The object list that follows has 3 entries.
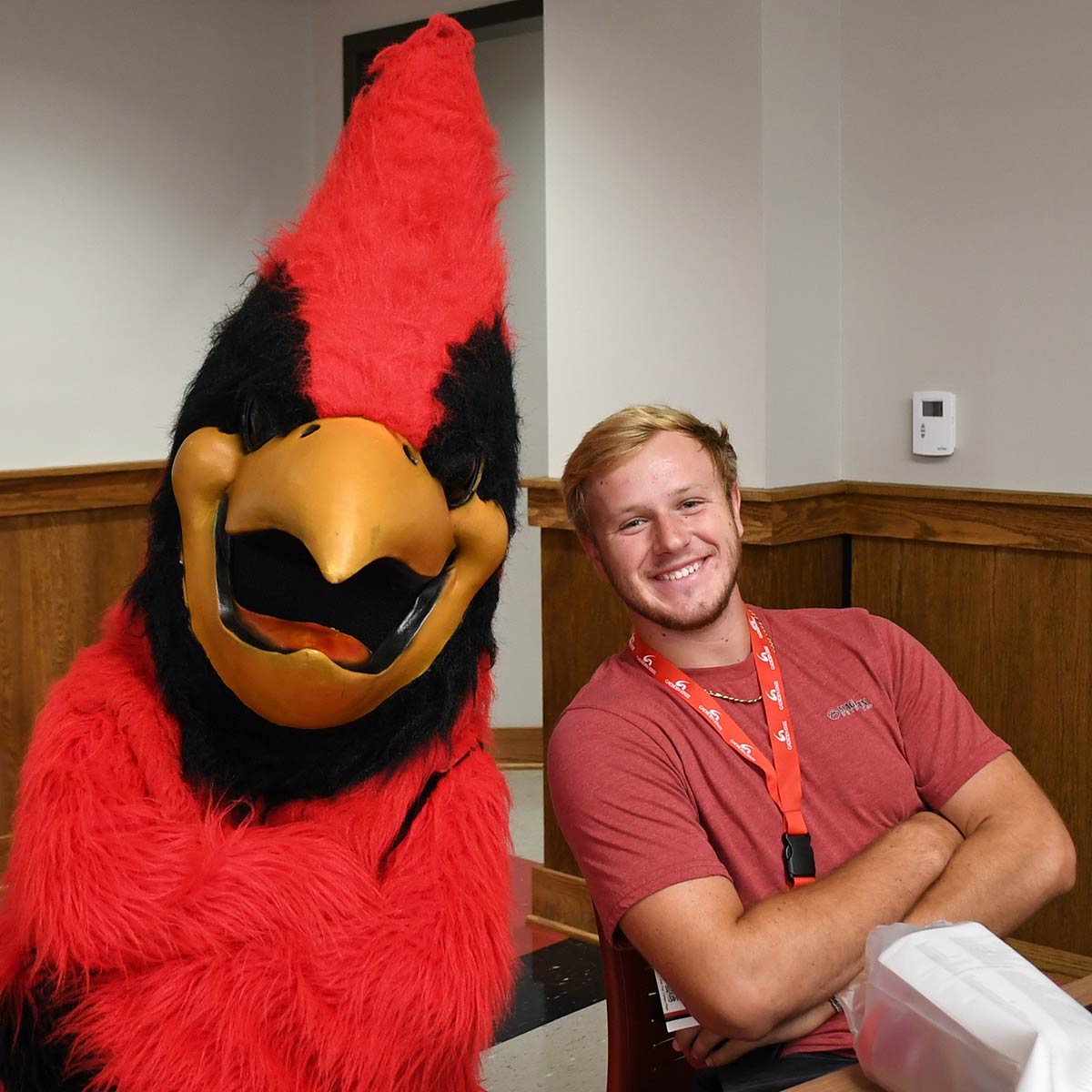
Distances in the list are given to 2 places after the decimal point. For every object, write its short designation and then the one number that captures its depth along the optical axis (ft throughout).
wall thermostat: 9.23
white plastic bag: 2.92
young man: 4.56
